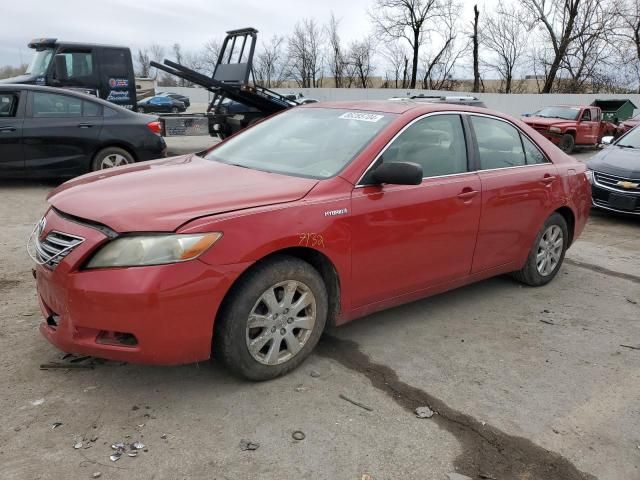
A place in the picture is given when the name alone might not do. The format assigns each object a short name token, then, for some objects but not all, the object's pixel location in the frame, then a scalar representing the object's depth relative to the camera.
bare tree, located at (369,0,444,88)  42.28
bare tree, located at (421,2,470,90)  44.99
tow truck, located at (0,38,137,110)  10.88
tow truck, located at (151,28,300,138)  12.14
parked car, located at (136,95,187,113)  29.92
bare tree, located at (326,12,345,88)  50.59
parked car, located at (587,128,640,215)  7.80
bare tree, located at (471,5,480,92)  42.31
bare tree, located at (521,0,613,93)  36.03
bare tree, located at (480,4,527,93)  43.31
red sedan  2.71
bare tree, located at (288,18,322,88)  52.40
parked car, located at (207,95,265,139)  13.02
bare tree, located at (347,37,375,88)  50.00
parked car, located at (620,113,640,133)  18.74
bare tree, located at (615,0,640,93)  36.00
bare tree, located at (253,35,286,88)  54.64
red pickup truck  17.88
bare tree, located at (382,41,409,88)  46.64
